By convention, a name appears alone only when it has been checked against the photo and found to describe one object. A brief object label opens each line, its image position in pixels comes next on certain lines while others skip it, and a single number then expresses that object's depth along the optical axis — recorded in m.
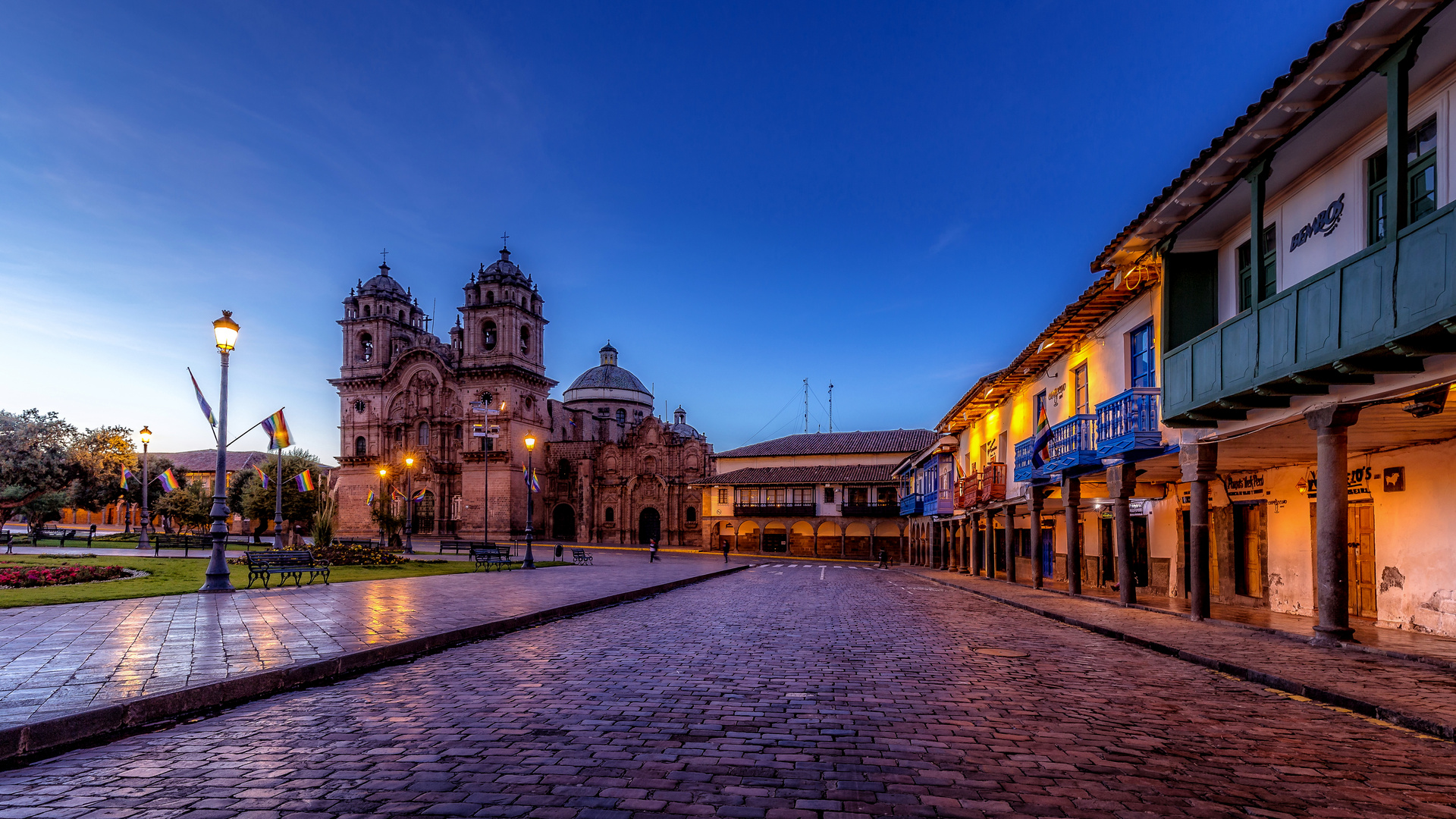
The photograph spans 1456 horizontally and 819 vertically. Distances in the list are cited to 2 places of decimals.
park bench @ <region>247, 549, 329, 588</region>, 16.09
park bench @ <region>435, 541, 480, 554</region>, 38.16
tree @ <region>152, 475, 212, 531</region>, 49.81
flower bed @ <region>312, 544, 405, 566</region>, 23.31
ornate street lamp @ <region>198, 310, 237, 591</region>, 14.02
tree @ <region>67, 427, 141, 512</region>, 37.72
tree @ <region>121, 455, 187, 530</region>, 59.72
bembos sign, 9.94
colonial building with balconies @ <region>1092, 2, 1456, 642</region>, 7.80
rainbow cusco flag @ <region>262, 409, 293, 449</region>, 27.53
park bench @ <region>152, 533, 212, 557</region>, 30.00
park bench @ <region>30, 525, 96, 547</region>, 35.88
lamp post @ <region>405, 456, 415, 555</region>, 55.74
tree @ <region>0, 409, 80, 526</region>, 35.50
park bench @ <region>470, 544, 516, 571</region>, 25.38
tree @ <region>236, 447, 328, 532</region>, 51.88
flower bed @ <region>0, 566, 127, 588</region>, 14.87
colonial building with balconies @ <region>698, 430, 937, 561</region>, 55.09
